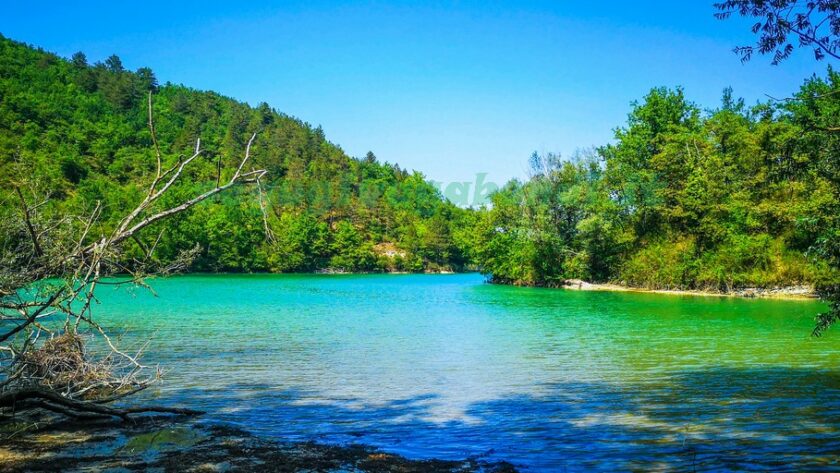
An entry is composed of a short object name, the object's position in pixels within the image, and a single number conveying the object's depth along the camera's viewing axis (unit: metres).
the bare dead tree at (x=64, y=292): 7.34
